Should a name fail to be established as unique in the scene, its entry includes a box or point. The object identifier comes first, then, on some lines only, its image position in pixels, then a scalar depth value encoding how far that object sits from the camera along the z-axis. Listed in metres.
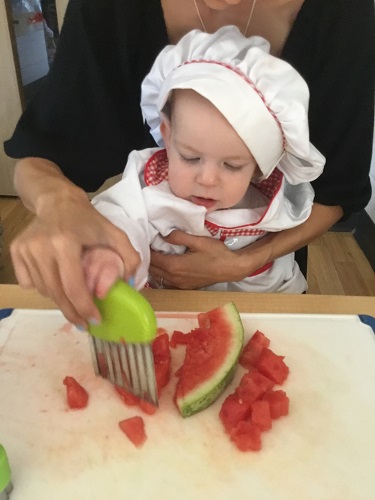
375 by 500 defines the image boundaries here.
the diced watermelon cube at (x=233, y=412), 0.70
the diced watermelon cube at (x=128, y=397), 0.74
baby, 0.87
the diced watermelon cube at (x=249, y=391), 0.72
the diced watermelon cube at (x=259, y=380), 0.75
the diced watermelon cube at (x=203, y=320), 0.87
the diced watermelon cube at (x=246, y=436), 0.67
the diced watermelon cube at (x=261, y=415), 0.69
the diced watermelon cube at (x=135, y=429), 0.68
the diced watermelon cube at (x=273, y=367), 0.77
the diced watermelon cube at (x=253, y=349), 0.81
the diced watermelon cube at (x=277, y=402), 0.72
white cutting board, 0.62
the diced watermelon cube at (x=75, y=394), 0.73
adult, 1.04
